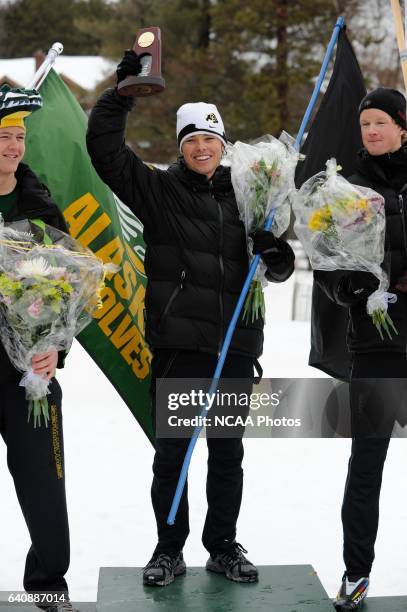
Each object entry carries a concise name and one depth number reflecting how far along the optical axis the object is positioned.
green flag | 9.21
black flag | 8.66
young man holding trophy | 7.46
